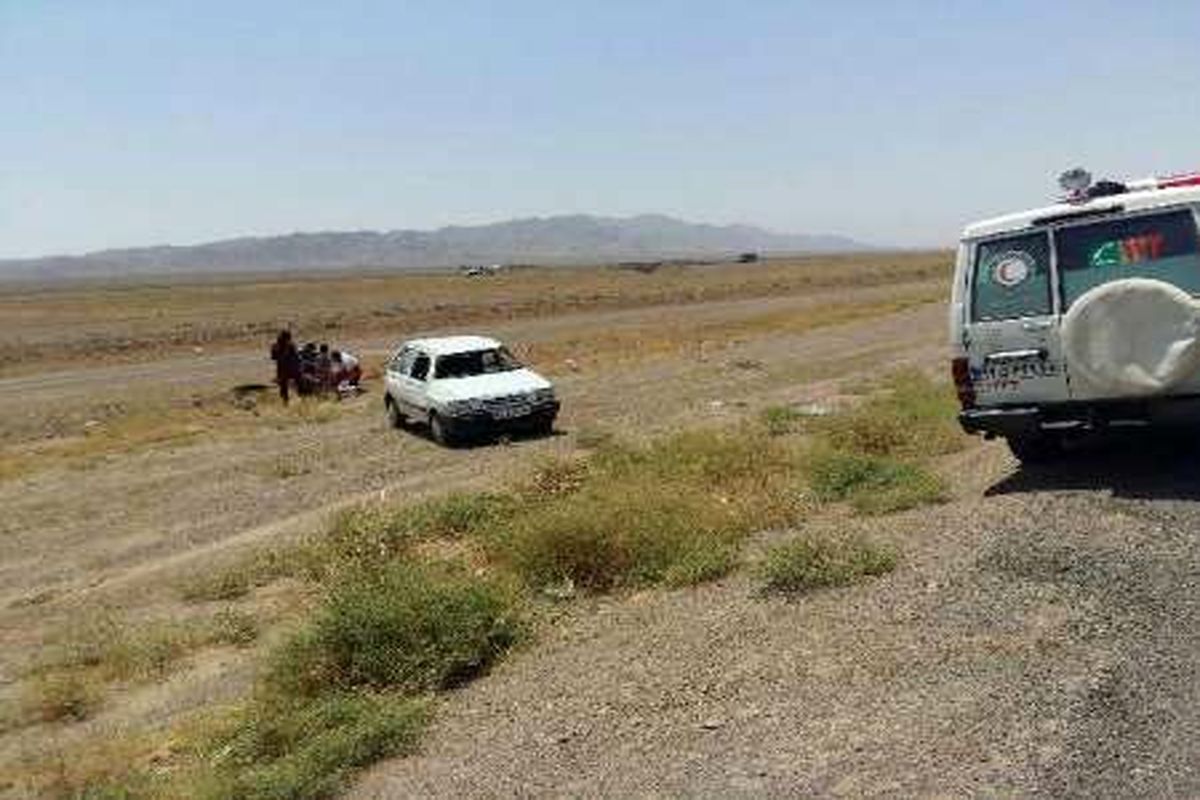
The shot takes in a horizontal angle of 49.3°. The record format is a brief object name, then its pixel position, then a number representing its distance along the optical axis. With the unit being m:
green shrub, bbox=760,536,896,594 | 8.55
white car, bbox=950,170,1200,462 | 9.45
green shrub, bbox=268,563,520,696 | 8.62
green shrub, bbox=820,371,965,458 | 15.20
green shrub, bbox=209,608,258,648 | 11.42
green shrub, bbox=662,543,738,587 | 9.63
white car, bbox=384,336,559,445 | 21.38
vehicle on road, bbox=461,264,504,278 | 142.62
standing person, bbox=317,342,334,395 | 31.17
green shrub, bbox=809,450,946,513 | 10.99
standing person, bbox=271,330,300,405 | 29.42
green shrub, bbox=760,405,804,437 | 18.91
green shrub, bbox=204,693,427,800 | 7.00
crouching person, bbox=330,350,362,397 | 31.16
